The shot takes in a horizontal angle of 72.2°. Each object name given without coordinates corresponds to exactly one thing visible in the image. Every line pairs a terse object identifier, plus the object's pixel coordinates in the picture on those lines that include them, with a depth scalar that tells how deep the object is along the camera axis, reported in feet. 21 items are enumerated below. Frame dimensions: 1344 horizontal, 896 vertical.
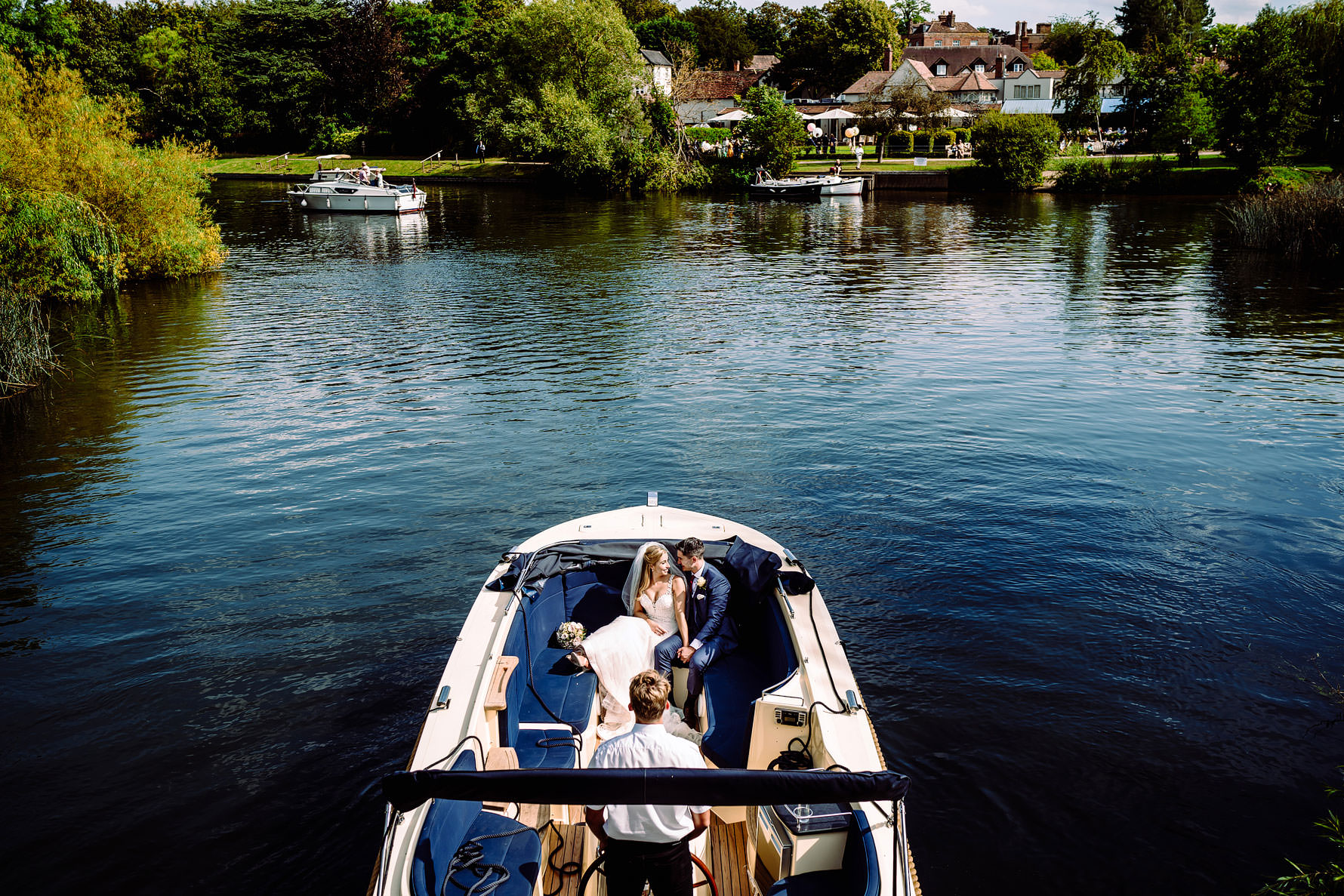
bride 27.32
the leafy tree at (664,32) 371.76
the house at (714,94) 313.32
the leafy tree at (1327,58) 162.91
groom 28.19
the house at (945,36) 435.53
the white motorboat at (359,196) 183.93
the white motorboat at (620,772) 16.67
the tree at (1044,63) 345.31
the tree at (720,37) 386.73
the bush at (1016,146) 199.00
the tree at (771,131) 217.97
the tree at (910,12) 449.89
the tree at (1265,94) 166.91
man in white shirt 17.72
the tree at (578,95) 209.77
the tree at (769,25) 405.39
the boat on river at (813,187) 203.92
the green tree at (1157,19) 337.11
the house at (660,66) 325.01
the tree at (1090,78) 228.63
